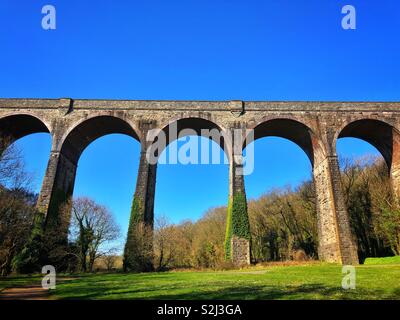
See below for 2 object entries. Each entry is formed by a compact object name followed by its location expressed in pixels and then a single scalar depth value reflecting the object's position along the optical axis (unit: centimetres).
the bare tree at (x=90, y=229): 2511
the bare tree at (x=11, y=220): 1852
